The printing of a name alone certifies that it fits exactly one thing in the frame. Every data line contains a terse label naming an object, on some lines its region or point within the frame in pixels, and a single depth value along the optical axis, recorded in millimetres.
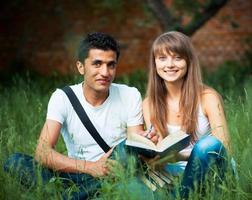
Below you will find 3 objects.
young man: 5817
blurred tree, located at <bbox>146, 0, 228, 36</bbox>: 11743
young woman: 5817
